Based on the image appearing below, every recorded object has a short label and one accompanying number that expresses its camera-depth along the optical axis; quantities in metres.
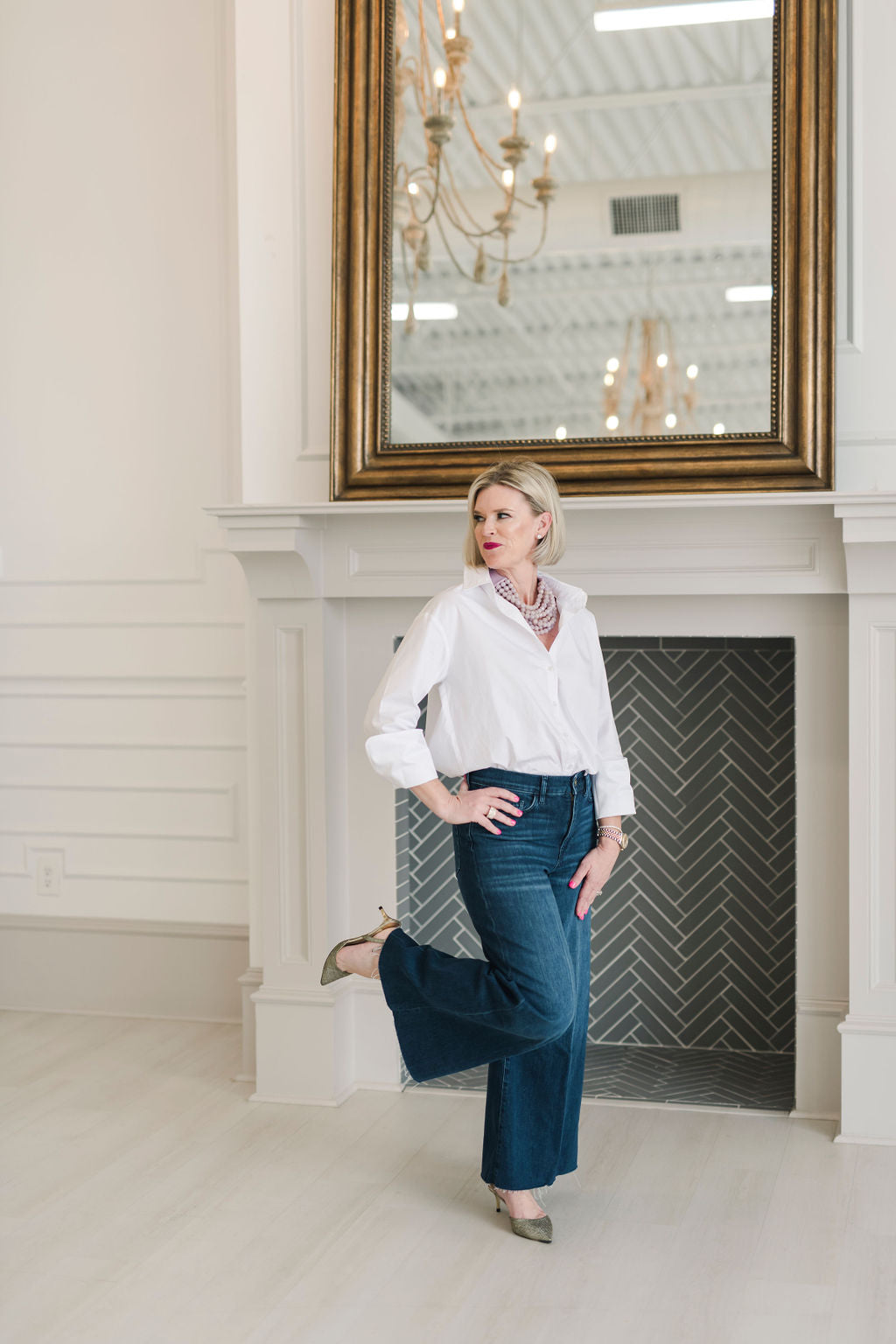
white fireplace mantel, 3.01
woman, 2.46
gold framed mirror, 3.07
